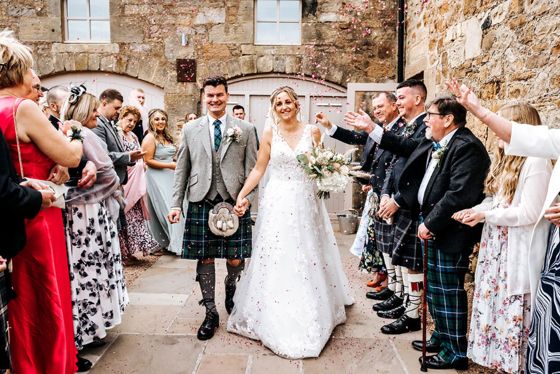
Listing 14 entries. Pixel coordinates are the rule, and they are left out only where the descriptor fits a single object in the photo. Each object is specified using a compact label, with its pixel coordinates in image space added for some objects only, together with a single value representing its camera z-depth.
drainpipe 7.74
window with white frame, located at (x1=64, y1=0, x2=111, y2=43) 8.05
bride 3.09
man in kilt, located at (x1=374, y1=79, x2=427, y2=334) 3.34
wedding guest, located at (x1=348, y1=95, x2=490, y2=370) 2.75
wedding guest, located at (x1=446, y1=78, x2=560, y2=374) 2.02
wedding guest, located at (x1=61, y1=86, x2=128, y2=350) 2.98
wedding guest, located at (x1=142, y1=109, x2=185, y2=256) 5.93
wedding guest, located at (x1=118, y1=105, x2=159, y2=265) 5.38
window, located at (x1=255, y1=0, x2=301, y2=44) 8.05
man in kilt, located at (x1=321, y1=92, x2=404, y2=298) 3.91
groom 3.39
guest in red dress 2.13
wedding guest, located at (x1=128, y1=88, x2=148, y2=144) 6.35
